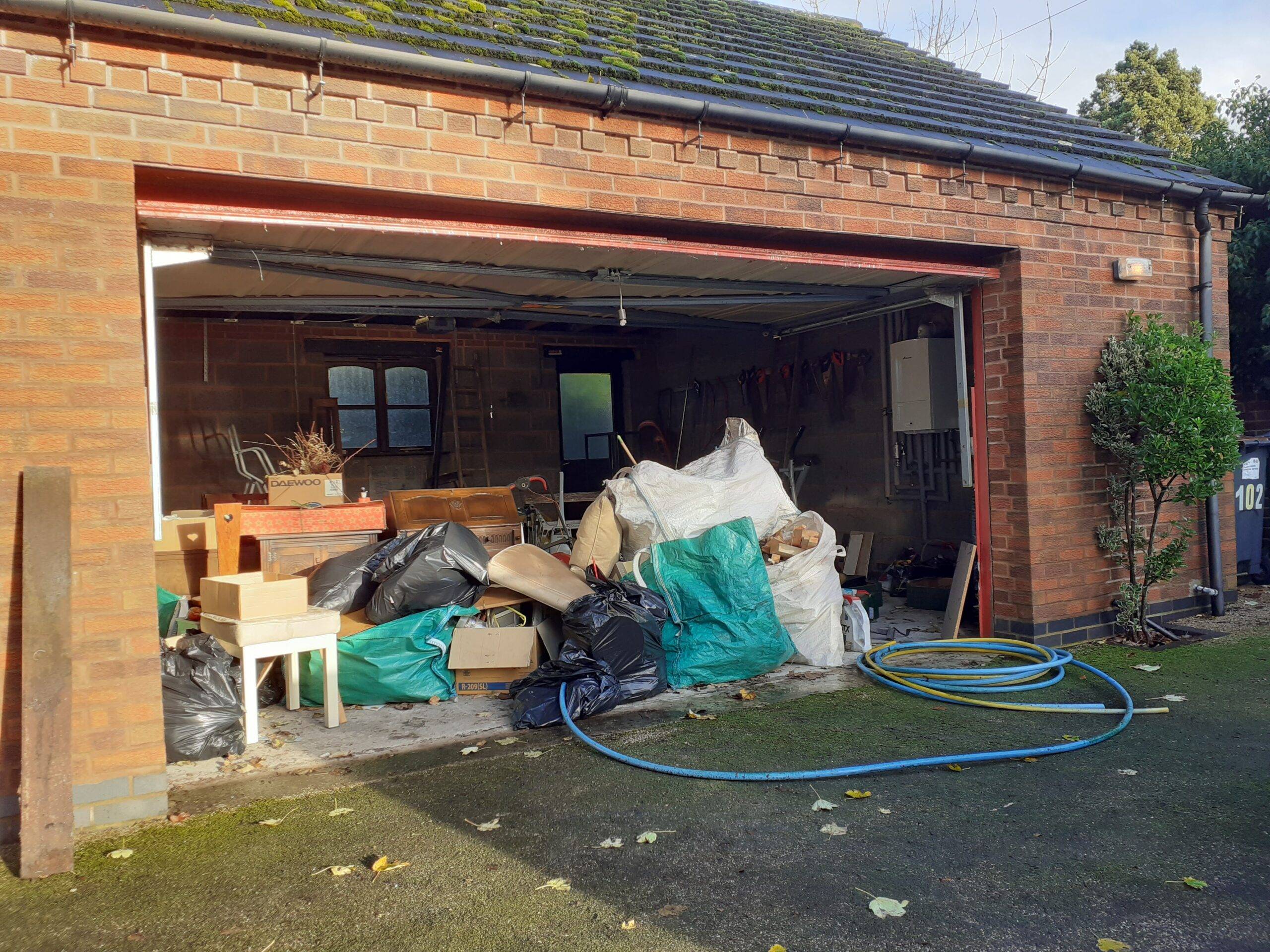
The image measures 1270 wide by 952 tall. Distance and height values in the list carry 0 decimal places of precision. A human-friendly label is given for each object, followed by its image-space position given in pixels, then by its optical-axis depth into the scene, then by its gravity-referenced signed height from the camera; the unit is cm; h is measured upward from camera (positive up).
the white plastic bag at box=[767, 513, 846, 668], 577 -87
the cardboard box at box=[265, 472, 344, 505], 617 -3
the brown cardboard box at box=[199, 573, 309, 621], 440 -56
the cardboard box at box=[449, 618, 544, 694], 521 -104
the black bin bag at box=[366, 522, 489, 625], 514 -55
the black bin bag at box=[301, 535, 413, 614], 529 -58
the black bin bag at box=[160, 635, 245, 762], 410 -100
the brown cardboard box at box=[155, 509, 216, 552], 604 -31
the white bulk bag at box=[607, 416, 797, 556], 590 -18
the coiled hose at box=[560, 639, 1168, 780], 389 -128
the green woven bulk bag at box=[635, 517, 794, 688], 541 -86
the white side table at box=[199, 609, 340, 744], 435 -78
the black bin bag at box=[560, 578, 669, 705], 495 -89
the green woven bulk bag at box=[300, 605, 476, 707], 501 -101
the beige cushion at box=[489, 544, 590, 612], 543 -63
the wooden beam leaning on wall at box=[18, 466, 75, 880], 313 -66
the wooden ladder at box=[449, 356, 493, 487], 989 +80
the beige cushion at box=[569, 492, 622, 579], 601 -46
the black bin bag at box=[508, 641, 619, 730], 470 -114
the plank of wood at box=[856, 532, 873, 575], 886 -88
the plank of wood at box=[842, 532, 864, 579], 878 -89
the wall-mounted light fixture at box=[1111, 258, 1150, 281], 651 +136
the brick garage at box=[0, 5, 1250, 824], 342 +142
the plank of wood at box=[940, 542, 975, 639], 647 -94
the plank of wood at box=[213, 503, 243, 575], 582 -32
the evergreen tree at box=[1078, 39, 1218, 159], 2380 +961
